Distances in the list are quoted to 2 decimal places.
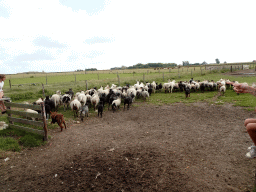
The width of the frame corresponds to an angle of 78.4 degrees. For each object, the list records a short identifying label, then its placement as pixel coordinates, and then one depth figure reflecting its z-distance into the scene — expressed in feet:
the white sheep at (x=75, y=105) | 32.63
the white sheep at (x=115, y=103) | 37.17
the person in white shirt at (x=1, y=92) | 21.10
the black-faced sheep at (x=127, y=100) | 38.65
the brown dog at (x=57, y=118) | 25.38
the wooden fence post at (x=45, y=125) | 20.84
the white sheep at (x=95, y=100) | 38.27
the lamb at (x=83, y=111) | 31.27
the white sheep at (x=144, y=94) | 46.80
